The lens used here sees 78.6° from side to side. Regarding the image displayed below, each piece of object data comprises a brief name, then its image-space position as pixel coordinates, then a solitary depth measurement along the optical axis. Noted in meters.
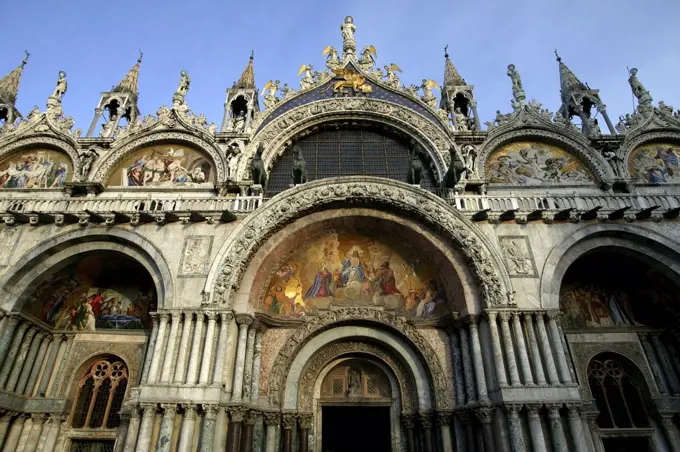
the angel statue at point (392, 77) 18.21
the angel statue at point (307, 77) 18.19
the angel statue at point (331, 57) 18.83
